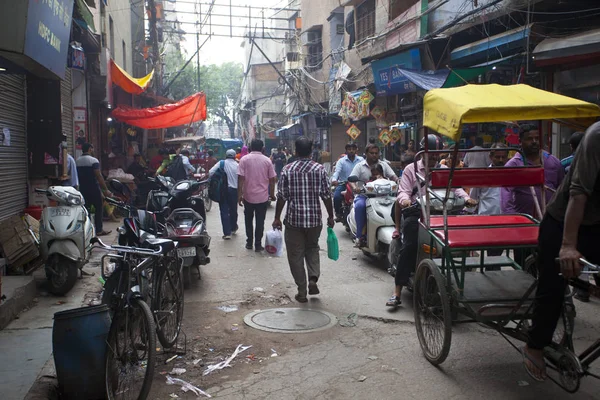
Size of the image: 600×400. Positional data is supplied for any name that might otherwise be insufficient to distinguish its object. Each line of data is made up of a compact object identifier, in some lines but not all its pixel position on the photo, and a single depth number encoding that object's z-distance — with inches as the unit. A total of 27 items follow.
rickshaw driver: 116.8
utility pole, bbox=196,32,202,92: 1113.8
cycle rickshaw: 150.3
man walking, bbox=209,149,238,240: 415.5
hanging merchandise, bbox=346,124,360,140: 753.6
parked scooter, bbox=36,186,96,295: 256.4
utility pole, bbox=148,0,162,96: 1160.2
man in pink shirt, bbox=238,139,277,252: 361.1
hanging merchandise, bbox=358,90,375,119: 725.1
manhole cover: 213.5
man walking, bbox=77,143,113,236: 397.1
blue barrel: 145.7
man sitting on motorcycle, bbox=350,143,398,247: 328.8
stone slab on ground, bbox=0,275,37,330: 207.6
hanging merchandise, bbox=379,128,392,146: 634.8
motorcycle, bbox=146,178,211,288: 265.3
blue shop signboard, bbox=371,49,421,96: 583.4
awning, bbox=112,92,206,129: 653.9
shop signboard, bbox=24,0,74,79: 171.5
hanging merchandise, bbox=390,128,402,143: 633.6
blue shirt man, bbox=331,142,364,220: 410.6
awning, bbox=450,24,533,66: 411.8
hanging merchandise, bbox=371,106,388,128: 724.0
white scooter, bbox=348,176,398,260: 300.7
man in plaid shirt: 248.4
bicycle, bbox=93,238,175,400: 142.7
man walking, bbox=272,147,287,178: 908.6
